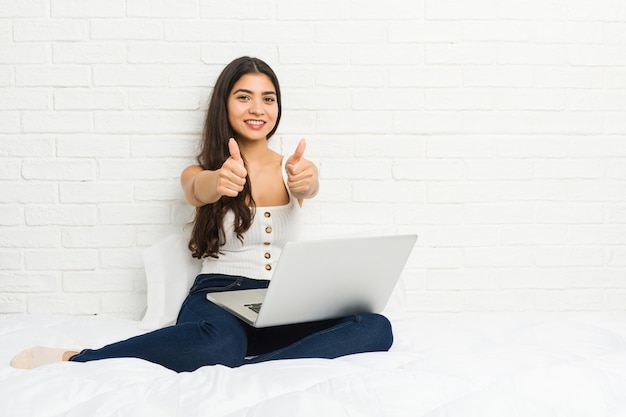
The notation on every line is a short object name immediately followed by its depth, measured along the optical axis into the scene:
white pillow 2.00
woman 1.65
